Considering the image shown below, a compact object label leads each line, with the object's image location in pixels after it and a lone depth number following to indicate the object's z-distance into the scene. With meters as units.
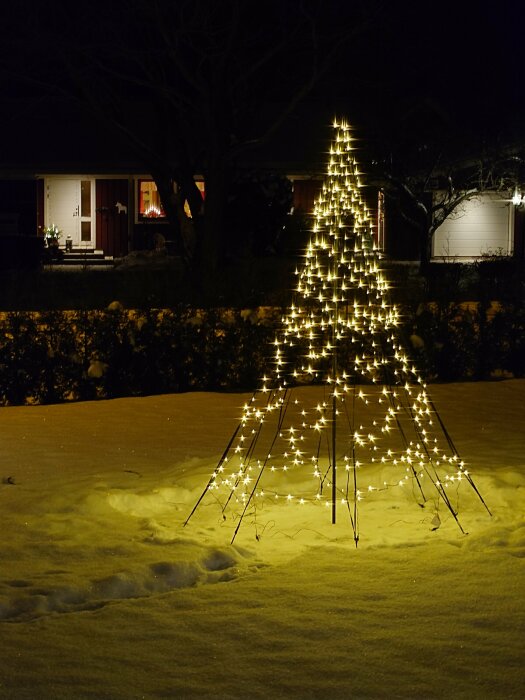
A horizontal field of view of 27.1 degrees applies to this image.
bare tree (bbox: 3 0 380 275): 21.72
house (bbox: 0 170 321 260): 32.66
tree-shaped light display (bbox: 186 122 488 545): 7.02
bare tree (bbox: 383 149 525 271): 25.50
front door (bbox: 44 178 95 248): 33.19
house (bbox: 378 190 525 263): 30.72
